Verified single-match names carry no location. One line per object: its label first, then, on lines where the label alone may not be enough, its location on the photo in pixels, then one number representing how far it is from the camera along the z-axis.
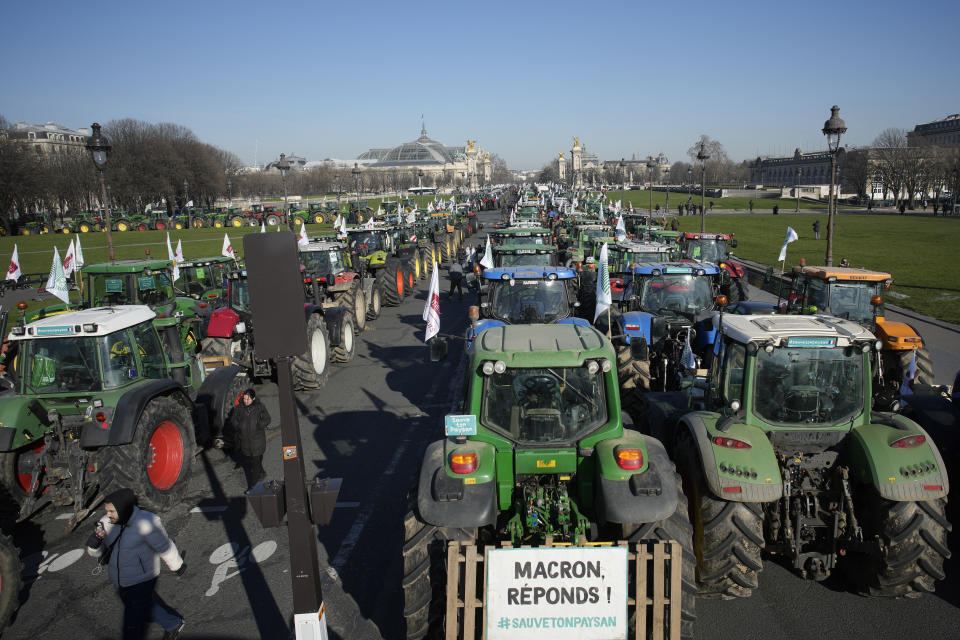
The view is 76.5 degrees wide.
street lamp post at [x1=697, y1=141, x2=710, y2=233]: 22.95
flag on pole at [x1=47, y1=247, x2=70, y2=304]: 12.56
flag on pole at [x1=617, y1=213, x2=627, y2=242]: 20.27
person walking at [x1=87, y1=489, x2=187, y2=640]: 4.58
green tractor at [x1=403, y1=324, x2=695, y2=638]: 4.27
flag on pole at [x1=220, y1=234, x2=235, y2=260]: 17.45
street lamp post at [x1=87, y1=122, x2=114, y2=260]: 13.20
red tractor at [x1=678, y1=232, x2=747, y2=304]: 19.00
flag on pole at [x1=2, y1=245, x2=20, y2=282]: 15.36
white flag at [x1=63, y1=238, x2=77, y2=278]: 14.96
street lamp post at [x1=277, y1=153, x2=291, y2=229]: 20.10
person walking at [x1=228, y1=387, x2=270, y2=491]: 7.48
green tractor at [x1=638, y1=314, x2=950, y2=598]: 4.69
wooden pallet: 3.83
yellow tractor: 8.75
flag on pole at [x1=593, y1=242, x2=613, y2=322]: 9.21
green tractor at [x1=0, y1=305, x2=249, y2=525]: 6.40
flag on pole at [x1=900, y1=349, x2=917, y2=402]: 8.45
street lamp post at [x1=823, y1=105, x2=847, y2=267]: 13.45
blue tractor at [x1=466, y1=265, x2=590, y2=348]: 10.09
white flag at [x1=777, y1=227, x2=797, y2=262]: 16.23
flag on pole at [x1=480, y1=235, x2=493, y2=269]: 14.05
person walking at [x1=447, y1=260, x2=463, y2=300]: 19.60
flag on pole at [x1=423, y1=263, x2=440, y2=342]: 9.61
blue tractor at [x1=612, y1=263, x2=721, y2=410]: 8.76
